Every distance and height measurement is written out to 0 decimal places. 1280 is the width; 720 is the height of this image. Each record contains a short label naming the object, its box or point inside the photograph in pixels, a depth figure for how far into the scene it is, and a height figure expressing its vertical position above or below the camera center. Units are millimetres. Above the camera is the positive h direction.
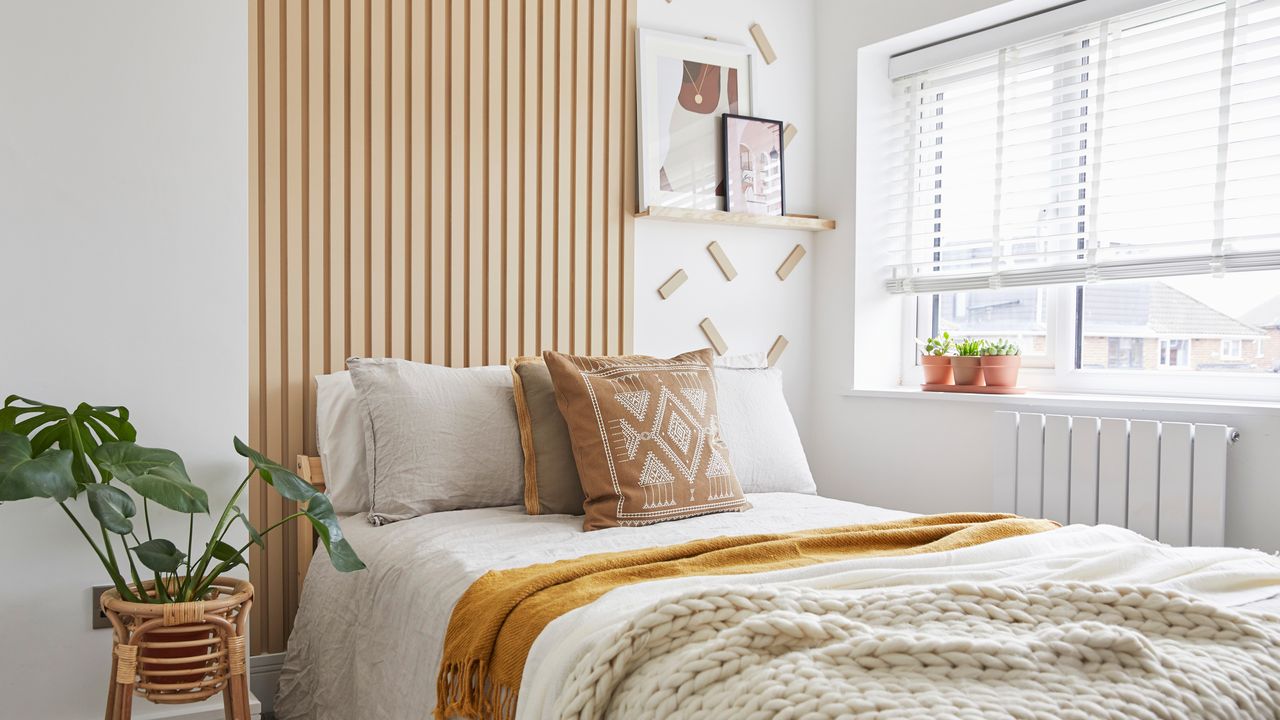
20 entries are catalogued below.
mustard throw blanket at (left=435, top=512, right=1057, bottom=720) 1437 -403
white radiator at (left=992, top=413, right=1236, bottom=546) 2365 -354
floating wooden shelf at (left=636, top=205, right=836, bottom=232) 2982 +381
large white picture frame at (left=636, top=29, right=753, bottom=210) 3039 +718
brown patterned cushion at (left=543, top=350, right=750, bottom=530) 2133 -250
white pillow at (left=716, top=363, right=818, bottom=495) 2572 -270
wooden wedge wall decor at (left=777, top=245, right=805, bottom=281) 3359 +259
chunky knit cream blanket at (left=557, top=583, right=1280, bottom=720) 1004 -371
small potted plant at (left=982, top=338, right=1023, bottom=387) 2971 -83
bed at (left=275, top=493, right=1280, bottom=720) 1445 -425
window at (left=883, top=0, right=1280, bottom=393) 2512 +436
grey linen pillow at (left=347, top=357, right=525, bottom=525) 2209 -260
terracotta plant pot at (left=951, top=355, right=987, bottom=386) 3014 -98
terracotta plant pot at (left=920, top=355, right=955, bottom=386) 3123 -104
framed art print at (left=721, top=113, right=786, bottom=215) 3170 +575
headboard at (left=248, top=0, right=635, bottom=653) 2467 +390
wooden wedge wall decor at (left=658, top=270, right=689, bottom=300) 3092 +164
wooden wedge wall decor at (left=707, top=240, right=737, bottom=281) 3186 +249
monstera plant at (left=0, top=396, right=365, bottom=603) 1473 -253
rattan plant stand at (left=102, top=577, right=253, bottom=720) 1596 -553
